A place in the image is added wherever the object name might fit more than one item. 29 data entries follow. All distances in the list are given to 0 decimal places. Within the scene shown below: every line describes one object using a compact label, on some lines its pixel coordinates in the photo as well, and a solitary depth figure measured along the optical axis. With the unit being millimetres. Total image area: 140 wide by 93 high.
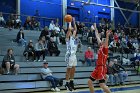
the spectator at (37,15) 23969
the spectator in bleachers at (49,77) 14594
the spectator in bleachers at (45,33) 19105
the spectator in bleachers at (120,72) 18375
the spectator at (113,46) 22797
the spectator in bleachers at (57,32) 20061
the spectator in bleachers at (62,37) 20583
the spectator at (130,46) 24438
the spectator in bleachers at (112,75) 17812
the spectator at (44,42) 17469
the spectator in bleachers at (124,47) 23750
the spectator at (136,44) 25106
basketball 9922
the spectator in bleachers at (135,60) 21748
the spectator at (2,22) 19781
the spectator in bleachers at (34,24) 21219
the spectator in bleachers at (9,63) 14283
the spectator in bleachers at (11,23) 19812
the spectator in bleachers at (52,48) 17922
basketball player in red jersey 9164
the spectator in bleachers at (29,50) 16484
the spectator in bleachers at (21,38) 18141
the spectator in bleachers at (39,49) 16711
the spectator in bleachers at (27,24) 20922
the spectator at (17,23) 20266
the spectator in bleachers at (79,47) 20312
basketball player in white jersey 10273
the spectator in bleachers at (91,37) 22406
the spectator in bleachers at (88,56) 19281
